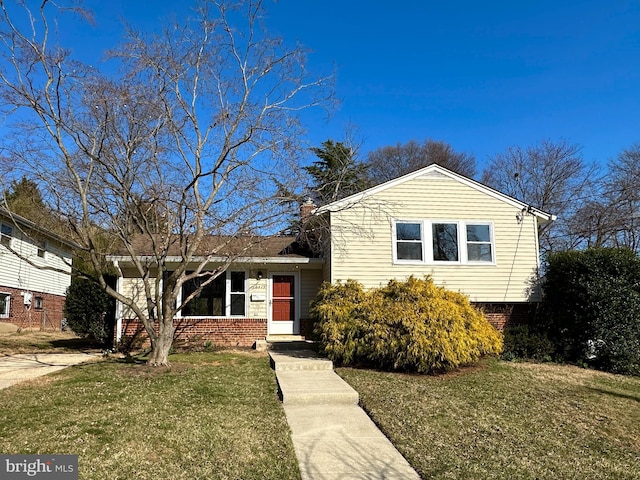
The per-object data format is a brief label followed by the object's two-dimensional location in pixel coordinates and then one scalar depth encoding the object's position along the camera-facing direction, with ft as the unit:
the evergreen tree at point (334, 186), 37.16
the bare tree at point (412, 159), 110.63
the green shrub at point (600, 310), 36.83
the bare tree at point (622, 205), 72.87
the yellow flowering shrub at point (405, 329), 31.07
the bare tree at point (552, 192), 85.98
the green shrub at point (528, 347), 39.45
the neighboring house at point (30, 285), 64.34
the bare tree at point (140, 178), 29.63
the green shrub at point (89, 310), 43.45
